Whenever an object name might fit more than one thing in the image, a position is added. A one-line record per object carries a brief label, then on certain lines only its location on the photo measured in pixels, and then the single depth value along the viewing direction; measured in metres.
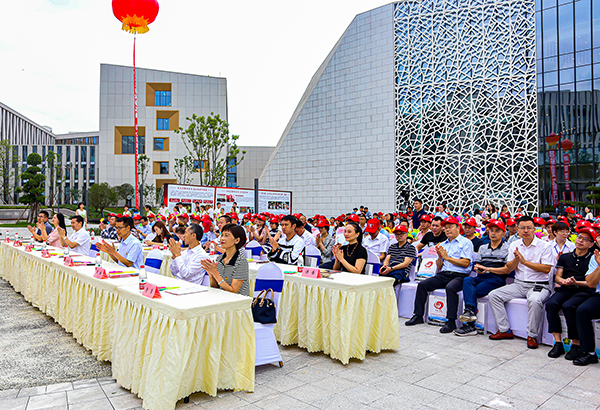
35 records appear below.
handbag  3.84
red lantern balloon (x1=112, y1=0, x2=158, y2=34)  11.59
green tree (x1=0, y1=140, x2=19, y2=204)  37.72
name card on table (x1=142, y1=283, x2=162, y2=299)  3.24
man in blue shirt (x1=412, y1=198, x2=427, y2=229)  10.82
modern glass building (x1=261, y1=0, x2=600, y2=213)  18.50
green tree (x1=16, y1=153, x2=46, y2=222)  29.47
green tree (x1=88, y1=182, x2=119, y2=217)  38.06
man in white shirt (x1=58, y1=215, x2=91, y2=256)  6.86
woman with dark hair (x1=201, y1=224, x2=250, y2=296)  3.71
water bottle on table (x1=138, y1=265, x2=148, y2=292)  3.52
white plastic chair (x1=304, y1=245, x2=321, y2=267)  5.88
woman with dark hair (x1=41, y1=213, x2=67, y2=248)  7.75
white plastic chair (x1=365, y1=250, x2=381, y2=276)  5.36
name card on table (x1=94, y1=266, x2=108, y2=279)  4.19
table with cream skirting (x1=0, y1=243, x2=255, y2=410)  2.95
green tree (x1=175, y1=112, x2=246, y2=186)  21.97
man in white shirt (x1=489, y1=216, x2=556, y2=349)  4.64
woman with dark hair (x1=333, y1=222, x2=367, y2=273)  4.91
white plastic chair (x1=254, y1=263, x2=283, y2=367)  3.87
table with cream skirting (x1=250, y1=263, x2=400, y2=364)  4.05
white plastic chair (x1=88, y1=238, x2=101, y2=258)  7.26
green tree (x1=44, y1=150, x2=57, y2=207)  38.03
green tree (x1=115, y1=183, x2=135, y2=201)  40.56
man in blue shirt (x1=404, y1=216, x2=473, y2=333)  5.44
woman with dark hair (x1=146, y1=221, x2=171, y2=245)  8.02
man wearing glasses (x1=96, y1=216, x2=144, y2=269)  5.42
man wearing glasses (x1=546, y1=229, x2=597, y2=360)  4.27
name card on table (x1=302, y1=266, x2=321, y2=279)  4.41
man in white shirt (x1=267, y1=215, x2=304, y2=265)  5.86
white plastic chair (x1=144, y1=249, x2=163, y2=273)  5.36
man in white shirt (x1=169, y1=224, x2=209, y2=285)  4.45
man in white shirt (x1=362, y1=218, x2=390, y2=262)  7.02
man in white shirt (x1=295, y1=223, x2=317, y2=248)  6.28
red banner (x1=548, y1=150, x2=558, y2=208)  19.81
